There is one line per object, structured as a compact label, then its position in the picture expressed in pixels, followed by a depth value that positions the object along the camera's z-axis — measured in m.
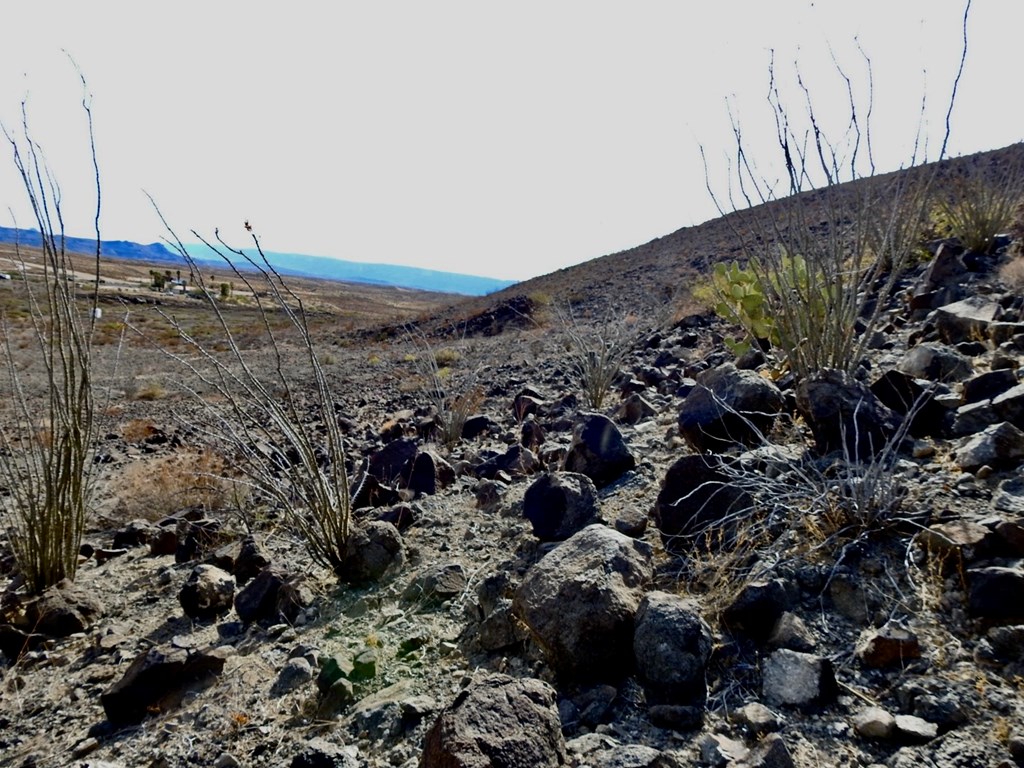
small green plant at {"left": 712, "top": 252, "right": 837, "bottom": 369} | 2.93
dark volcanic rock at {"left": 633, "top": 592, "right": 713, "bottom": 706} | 1.64
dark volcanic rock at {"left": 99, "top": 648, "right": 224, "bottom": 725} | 2.04
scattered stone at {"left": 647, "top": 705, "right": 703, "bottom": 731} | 1.54
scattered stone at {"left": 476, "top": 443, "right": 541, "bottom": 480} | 3.70
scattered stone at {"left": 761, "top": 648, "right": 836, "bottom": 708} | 1.51
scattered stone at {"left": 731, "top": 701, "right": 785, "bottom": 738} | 1.47
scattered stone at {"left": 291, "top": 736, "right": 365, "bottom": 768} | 1.60
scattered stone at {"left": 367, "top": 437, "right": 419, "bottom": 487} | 3.92
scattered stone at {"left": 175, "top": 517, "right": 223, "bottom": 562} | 3.36
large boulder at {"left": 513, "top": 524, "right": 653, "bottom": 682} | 1.76
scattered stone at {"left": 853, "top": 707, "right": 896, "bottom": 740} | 1.38
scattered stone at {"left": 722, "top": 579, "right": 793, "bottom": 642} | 1.75
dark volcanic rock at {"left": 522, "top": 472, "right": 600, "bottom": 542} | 2.58
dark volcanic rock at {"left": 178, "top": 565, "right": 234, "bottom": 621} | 2.63
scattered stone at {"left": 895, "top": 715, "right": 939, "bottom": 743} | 1.34
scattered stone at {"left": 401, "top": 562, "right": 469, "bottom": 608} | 2.39
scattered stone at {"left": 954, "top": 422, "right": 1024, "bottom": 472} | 2.06
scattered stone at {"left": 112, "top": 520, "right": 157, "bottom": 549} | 3.70
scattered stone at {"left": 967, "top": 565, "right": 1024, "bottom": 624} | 1.50
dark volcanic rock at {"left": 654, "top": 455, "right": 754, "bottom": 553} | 2.19
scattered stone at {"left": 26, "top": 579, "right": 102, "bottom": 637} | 2.62
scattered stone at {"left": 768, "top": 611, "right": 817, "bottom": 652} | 1.65
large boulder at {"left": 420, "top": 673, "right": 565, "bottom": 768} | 1.36
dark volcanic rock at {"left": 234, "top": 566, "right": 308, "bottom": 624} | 2.49
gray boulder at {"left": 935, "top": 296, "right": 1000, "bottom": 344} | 3.51
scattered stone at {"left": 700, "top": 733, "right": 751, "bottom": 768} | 1.41
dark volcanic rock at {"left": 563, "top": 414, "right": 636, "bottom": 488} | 3.06
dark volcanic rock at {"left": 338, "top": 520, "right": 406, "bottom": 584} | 2.68
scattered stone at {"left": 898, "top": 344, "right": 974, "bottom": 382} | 2.99
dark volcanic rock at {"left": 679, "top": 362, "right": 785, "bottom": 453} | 2.84
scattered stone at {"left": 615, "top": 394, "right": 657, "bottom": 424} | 4.23
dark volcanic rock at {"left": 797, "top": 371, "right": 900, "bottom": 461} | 2.42
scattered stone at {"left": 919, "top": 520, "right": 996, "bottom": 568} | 1.67
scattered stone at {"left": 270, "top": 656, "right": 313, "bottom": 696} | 2.02
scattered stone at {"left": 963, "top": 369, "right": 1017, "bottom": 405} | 2.54
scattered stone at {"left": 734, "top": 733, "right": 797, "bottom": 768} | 1.34
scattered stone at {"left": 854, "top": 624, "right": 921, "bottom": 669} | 1.54
